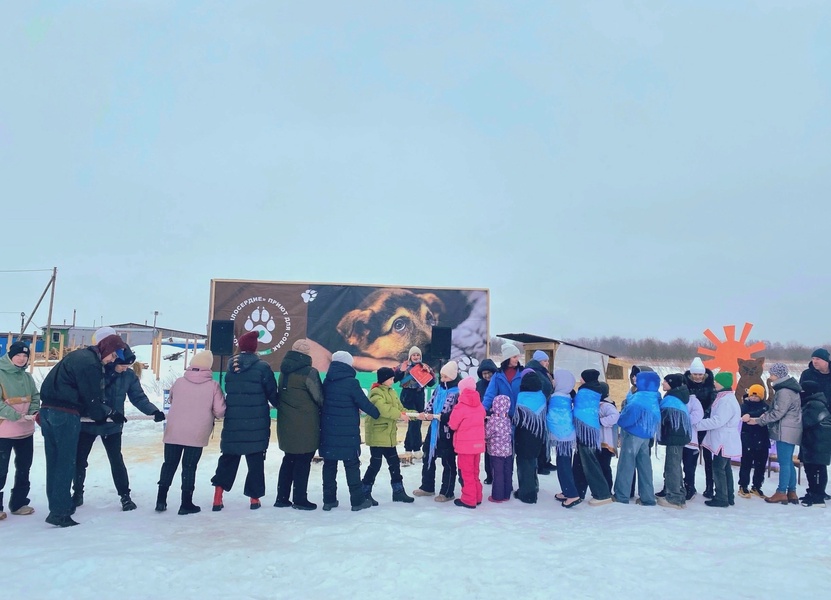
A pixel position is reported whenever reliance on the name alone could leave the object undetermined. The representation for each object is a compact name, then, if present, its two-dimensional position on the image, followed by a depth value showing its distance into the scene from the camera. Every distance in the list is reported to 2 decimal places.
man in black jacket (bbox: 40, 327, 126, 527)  4.66
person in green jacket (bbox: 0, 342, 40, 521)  4.96
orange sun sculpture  10.03
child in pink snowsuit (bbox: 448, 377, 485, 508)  5.63
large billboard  11.80
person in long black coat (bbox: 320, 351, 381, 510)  5.38
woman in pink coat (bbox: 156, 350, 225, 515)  5.19
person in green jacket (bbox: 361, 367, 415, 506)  5.64
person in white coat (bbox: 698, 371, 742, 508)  5.95
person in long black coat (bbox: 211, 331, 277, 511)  5.20
